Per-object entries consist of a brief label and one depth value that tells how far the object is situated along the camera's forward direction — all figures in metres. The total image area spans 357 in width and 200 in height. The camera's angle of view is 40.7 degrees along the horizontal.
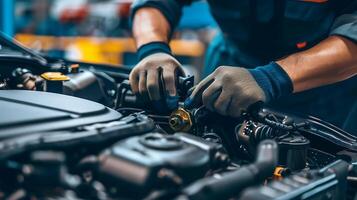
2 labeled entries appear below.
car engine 0.73
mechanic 1.19
